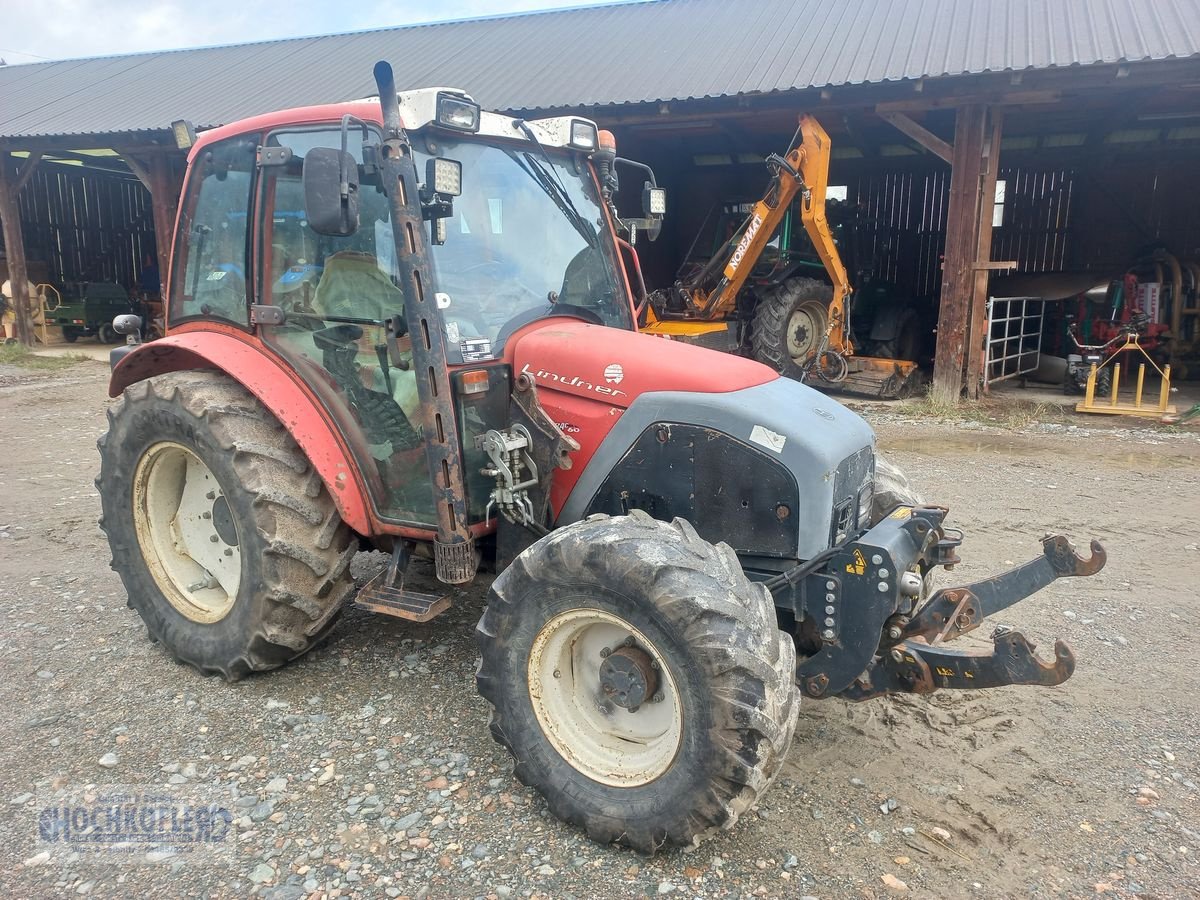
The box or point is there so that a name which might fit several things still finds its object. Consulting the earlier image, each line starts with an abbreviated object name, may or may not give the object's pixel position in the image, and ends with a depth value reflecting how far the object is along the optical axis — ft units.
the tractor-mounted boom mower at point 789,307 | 31.24
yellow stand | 29.86
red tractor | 7.97
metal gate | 35.24
